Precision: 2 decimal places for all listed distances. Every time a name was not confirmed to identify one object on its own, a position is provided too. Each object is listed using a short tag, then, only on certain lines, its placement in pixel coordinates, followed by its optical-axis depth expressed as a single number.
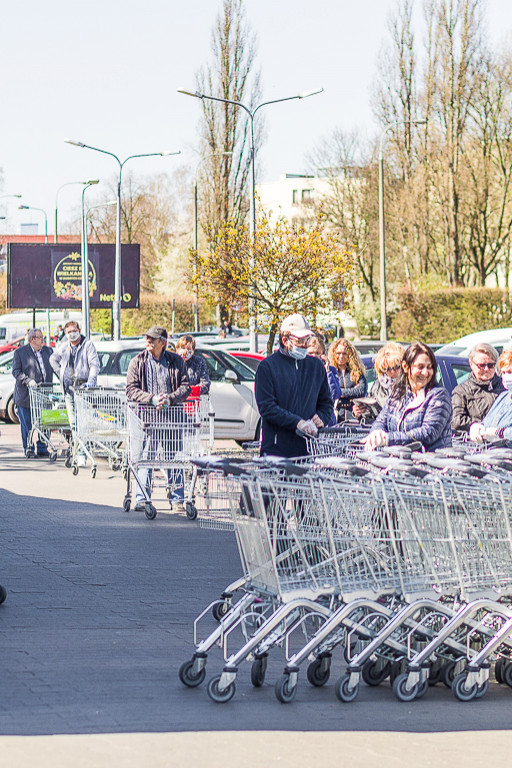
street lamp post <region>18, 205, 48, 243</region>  61.50
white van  61.10
